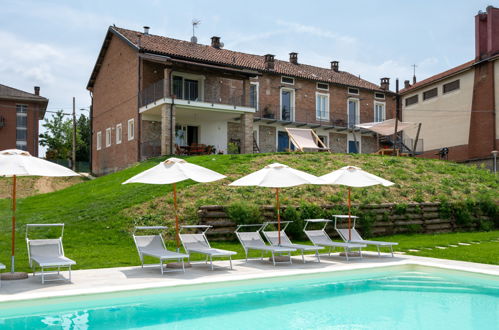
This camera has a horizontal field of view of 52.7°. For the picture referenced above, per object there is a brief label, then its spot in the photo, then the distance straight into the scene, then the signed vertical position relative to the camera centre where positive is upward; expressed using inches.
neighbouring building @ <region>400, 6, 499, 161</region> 1177.4 +227.4
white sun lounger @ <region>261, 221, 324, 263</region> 431.2 -42.0
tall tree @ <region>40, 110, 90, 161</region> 1788.9 +196.0
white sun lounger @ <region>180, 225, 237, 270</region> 394.2 -41.3
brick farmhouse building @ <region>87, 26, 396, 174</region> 1039.6 +224.0
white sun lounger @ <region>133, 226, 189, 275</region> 363.9 -42.9
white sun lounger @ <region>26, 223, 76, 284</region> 336.7 -41.0
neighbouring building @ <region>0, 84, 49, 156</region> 1691.7 +253.6
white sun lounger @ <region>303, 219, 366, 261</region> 440.8 -43.8
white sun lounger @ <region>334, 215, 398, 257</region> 480.1 -42.4
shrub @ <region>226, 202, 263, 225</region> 541.6 -21.6
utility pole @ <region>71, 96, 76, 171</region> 1331.4 +146.7
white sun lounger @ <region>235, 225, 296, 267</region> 404.8 -43.2
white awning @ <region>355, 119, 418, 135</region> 1033.5 +138.6
